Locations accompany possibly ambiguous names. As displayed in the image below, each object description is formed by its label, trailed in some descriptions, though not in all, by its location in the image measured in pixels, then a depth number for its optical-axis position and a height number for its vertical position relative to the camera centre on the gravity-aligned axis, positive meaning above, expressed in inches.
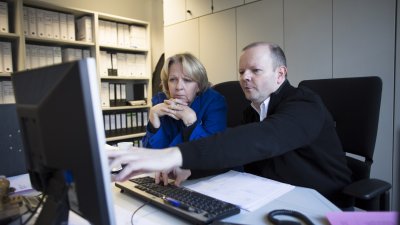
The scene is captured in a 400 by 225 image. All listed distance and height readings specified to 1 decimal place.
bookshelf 106.0 +21.3
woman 57.6 -2.8
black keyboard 28.8 -12.2
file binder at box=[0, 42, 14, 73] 102.2 +14.7
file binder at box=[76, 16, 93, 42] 122.1 +28.9
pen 29.8 -12.1
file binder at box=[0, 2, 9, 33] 100.2 +28.5
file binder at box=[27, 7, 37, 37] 108.5 +28.7
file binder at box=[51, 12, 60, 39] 114.2 +29.1
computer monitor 18.3 -3.0
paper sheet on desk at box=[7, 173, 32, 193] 42.6 -13.8
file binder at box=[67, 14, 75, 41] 118.4 +29.0
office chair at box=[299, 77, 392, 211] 50.1 -4.9
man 29.9 -5.9
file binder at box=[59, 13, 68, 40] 116.5 +28.5
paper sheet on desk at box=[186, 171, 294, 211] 34.1 -13.0
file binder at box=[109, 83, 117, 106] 132.6 +0.1
